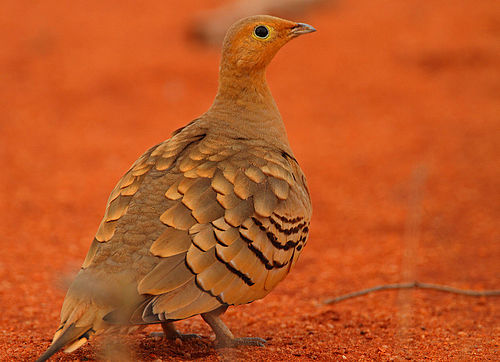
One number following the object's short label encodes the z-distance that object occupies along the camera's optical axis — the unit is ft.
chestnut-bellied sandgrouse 21.66
